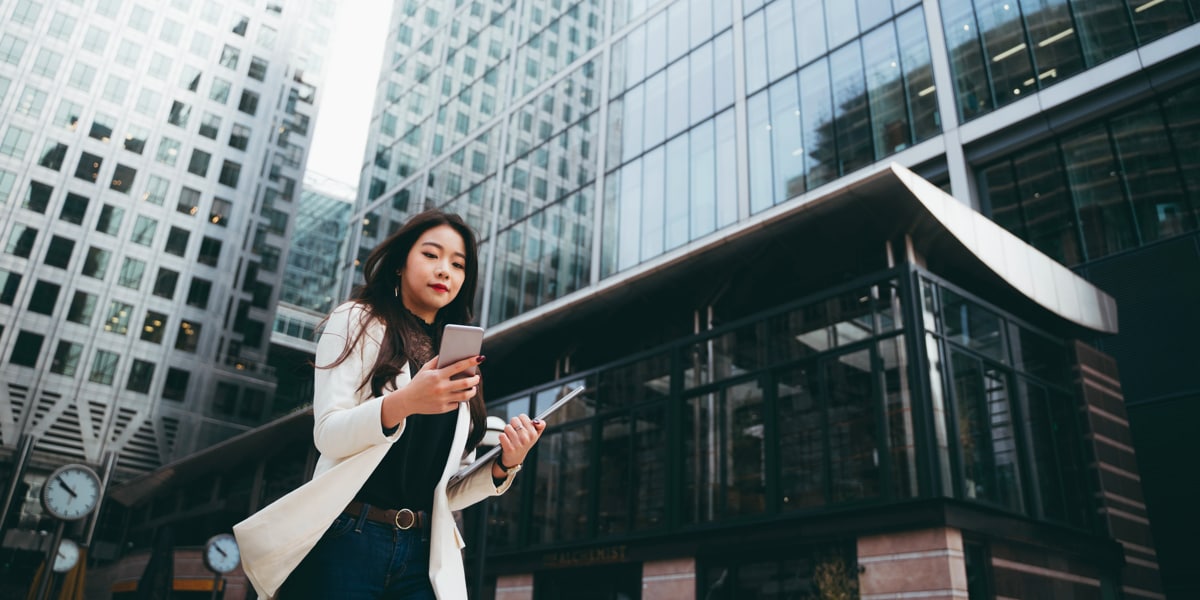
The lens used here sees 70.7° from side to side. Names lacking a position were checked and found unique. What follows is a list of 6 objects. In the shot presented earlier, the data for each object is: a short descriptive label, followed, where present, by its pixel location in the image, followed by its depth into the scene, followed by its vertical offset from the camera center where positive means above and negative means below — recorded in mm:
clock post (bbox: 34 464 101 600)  13070 +2267
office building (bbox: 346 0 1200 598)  14492 +7335
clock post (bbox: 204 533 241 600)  23609 +2368
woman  2262 +539
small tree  13688 +1425
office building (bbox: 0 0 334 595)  47594 +23907
